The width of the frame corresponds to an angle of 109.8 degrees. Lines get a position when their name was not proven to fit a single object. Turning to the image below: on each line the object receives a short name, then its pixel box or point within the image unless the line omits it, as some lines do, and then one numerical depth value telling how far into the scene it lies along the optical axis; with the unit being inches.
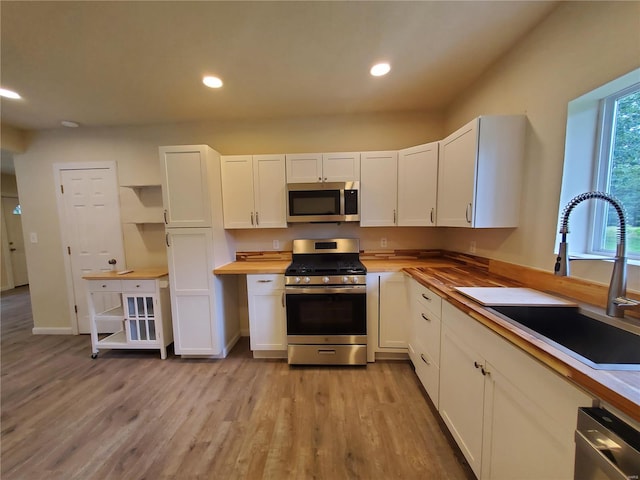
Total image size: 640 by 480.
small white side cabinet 94.5
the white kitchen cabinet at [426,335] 62.7
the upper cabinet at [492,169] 62.7
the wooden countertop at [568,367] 22.4
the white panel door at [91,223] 111.7
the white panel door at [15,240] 201.8
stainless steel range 84.3
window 44.1
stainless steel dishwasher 21.4
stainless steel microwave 94.3
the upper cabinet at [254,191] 96.6
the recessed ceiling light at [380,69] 70.1
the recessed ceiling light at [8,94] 78.5
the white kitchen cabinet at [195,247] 86.6
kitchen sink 36.2
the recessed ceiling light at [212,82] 74.7
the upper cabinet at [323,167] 95.2
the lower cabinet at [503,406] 28.5
